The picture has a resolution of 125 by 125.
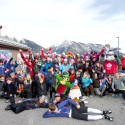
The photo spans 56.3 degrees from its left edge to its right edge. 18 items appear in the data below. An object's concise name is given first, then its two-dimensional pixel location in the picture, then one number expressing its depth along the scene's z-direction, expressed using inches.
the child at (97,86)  213.0
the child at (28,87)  188.9
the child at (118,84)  203.0
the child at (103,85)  211.5
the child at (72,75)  212.4
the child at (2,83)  199.2
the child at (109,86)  213.8
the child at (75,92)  177.2
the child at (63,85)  177.6
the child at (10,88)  181.6
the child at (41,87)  184.6
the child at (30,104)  156.1
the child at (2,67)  240.1
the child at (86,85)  211.0
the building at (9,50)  336.6
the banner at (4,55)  333.8
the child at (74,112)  130.5
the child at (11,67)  264.2
